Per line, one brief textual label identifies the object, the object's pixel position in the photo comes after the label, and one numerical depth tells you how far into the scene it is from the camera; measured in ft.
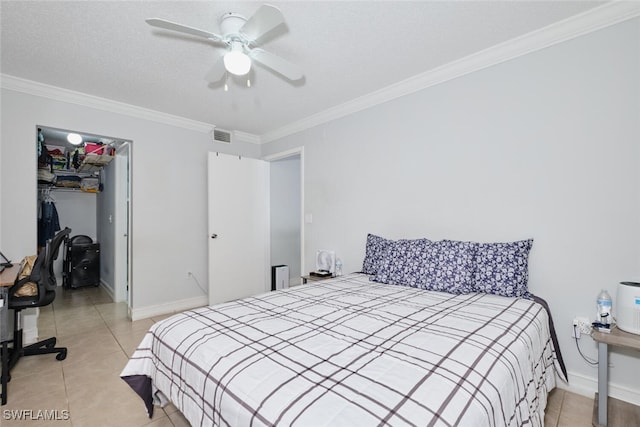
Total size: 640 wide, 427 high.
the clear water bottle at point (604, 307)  5.31
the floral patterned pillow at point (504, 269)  6.27
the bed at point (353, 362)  2.72
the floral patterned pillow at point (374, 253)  8.42
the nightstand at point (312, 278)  10.25
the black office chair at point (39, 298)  7.35
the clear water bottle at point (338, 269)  10.62
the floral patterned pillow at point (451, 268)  6.74
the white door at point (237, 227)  12.51
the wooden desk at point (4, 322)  6.17
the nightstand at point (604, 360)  4.90
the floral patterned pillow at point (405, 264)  7.39
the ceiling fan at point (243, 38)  4.88
